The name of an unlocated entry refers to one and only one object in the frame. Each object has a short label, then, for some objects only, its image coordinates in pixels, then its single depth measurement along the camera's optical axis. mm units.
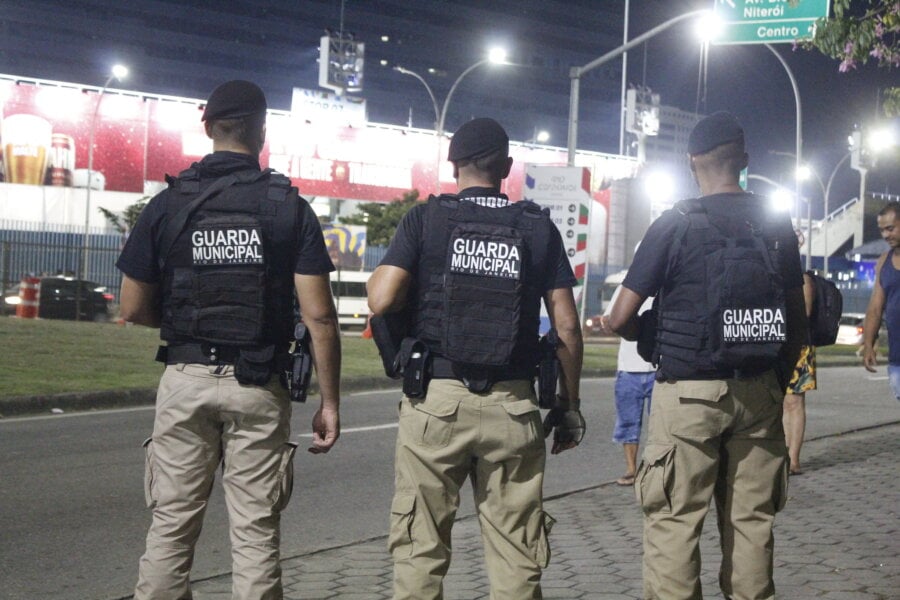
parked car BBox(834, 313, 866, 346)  40094
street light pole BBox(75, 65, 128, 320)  38044
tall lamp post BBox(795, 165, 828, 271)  41531
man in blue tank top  7395
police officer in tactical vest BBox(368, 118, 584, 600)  3963
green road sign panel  19859
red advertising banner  49094
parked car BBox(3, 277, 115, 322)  31286
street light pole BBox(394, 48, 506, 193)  36469
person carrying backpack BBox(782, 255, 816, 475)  9391
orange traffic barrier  28594
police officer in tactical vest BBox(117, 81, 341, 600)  3971
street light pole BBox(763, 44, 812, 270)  35406
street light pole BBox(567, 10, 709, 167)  20234
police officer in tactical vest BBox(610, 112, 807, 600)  4273
